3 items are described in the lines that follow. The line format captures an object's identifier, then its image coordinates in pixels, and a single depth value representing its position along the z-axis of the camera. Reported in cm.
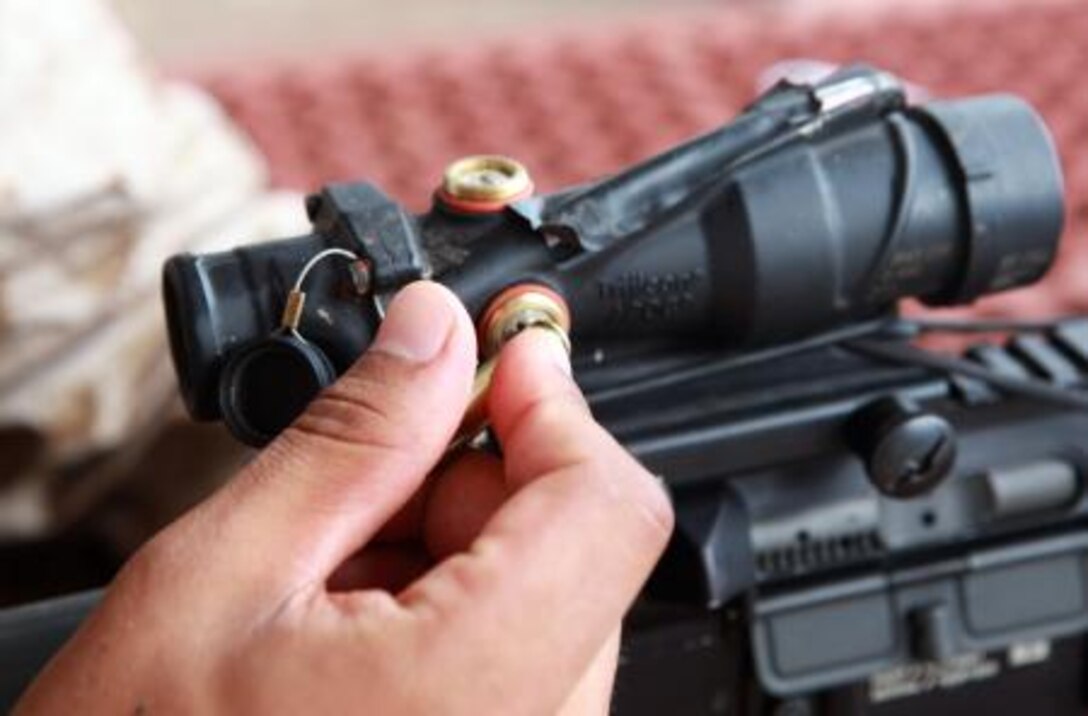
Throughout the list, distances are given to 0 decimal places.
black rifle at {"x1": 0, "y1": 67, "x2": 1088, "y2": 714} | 49
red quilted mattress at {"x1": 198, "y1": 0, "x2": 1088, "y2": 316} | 83
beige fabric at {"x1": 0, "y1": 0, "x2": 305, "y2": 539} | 67
